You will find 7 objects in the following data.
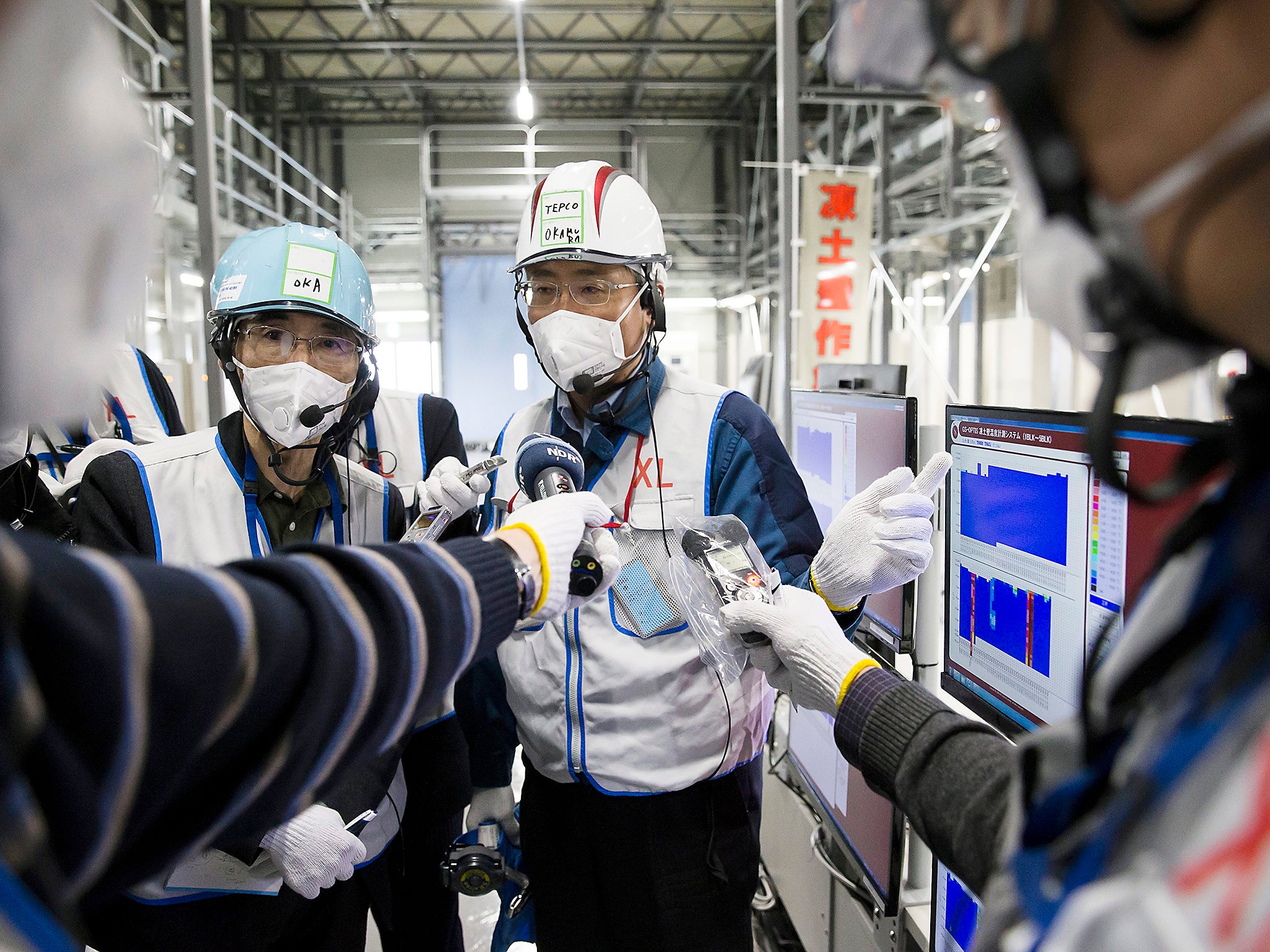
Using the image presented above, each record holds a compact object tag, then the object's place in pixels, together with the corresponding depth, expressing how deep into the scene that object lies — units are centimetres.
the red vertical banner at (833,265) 412
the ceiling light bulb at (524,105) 652
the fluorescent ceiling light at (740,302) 975
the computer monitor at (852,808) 167
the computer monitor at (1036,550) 95
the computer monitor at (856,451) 168
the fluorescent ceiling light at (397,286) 1051
